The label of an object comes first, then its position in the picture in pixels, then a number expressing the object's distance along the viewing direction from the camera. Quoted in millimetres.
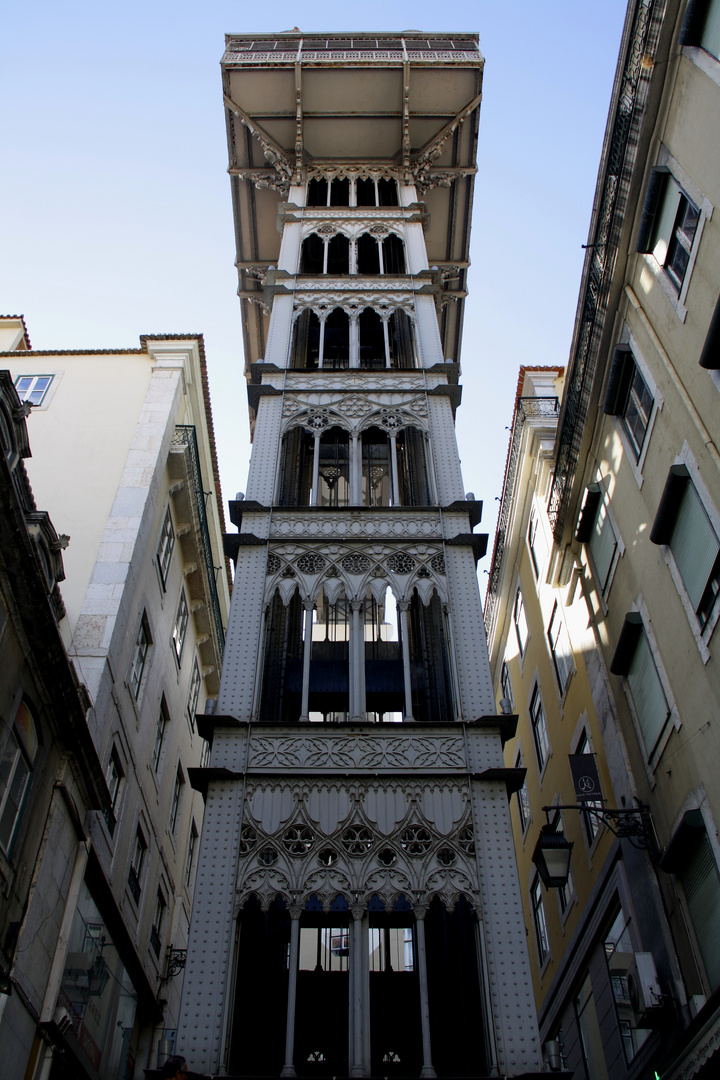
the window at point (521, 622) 26531
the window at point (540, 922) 22755
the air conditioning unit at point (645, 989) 13180
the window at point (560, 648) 21547
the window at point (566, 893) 20322
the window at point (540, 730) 23953
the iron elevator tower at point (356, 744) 12914
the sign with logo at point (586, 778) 15459
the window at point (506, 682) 28881
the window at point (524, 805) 25922
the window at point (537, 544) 24375
